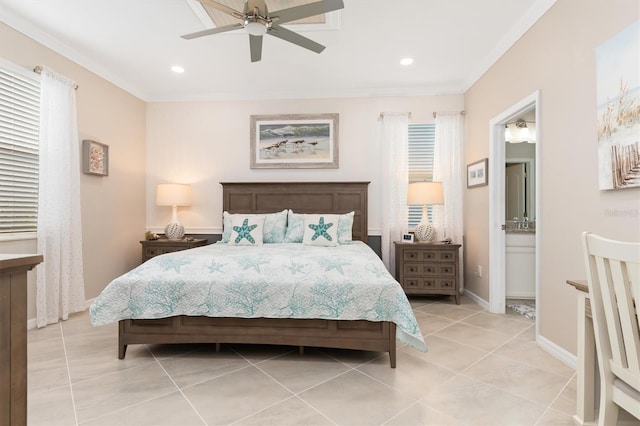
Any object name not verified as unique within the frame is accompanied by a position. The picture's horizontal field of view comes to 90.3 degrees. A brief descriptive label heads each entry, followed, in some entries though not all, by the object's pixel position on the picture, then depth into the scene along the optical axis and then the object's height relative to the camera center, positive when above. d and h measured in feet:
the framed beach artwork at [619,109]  5.76 +1.98
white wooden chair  3.69 -1.32
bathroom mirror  15.97 +1.58
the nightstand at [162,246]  13.56 -1.38
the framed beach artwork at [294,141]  14.71 +3.37
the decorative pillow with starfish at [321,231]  11.59 -0.66
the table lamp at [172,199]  14.02 +0.66
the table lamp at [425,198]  13.08 +0.61
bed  7.39 -2.66
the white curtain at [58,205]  10.05 +0.30
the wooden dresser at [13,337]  3.14 -1.25
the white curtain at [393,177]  14.17 +1.60
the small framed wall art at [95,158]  11.69 +2.14
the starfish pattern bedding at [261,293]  7.43 -1.90
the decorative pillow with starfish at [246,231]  11.64 -0.65
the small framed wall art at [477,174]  11.84 +1.56
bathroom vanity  13.10 -2.12
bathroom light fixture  14.25 +3.64
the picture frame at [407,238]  13.37 -1.06
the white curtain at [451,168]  13.85 +1.97
